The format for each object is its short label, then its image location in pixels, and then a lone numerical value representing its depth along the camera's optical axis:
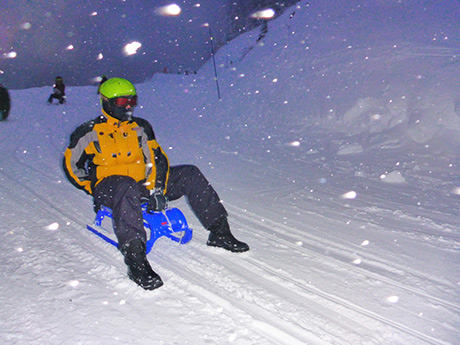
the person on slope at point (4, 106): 12.27
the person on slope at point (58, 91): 16.00
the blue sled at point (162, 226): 3.12
